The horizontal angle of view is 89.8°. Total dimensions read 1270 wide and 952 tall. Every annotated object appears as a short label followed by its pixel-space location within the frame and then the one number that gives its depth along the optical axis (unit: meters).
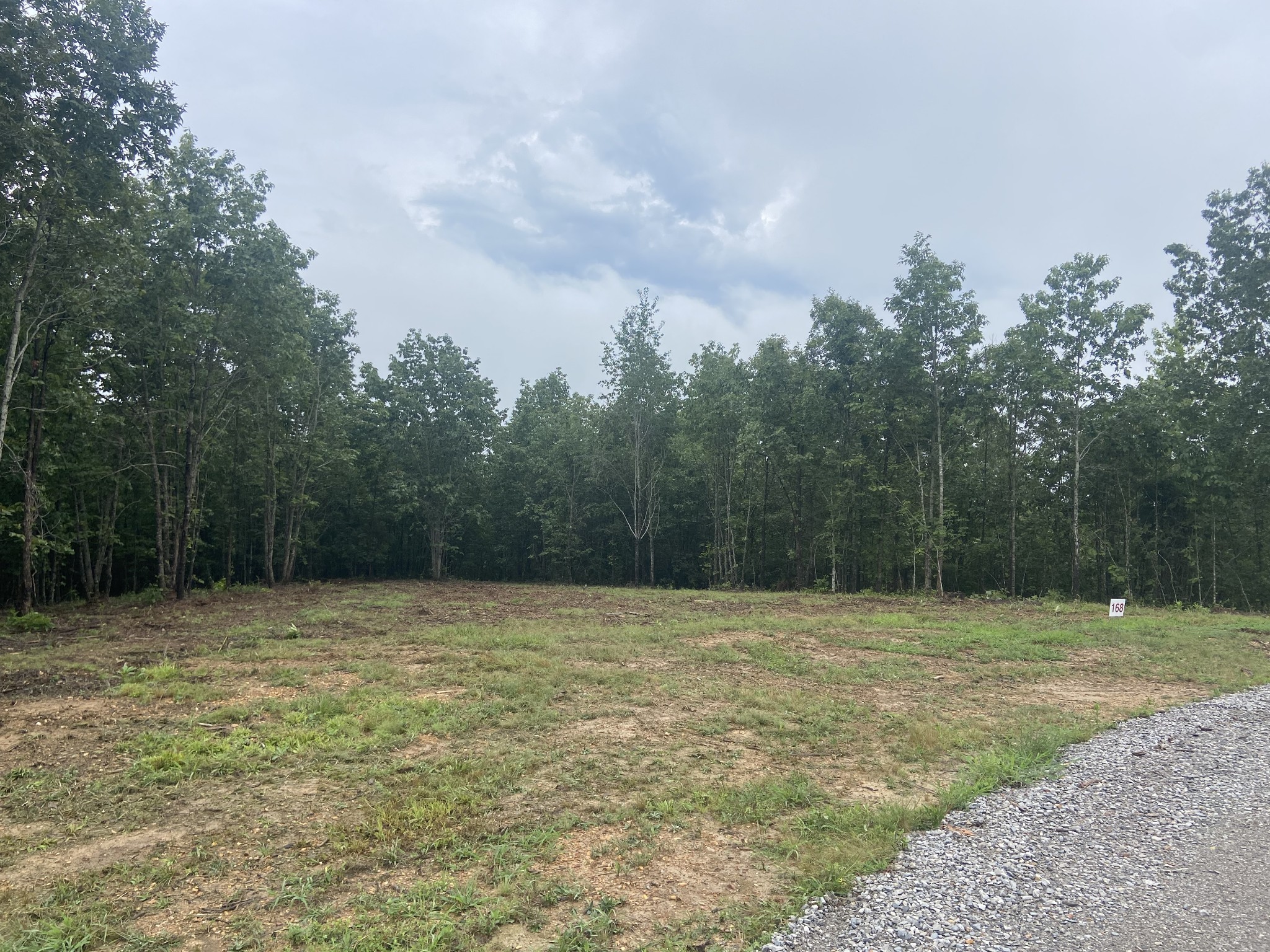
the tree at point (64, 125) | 10.40
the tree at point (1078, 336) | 22.23
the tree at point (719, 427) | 29.84
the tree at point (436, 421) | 32.56
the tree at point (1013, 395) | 23.81
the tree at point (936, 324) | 23.70
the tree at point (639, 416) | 30.53
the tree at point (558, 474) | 33.81
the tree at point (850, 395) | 25.80
